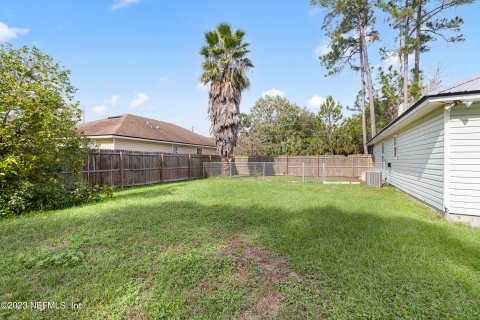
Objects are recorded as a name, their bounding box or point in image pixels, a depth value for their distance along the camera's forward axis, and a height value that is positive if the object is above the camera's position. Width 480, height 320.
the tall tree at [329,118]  25.08 +3.77
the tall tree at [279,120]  29.53 +4.49
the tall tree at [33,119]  5.70 +0.98
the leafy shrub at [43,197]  5.69 -1.06
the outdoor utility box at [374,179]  11.25 -1.26
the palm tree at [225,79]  15.07 +5.00
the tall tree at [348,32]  16.80 +8.93
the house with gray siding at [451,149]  4.86 +0.06
